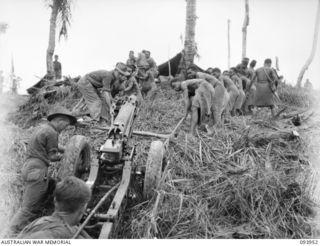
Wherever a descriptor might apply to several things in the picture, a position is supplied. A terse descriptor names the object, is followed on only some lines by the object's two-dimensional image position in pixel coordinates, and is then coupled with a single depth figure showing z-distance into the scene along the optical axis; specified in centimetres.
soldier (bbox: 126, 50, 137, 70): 1102
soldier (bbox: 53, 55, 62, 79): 1293
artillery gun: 436
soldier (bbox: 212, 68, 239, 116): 947
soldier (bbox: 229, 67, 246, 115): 998
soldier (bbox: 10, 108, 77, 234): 393
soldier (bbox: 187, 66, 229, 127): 795
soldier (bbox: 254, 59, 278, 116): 917
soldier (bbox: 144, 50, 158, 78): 1134
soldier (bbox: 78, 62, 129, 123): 791
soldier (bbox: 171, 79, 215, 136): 756
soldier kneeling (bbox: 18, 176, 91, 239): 226
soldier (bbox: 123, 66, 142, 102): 933
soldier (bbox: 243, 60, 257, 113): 1021
